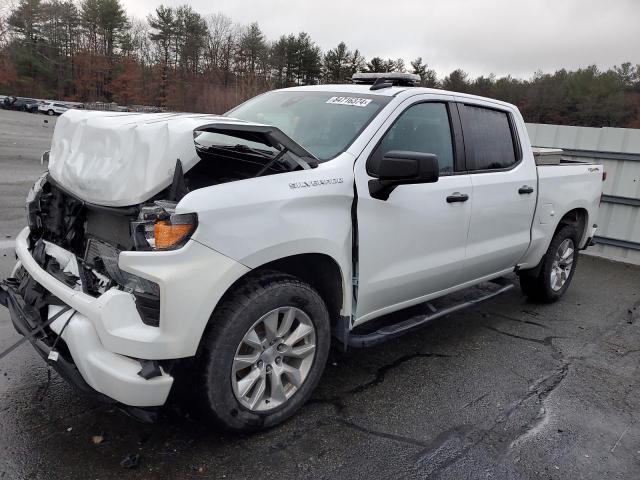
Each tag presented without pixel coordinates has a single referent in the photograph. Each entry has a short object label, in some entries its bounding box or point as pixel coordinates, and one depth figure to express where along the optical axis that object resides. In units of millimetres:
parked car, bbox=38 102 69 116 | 50662
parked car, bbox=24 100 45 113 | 51688
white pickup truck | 2348
